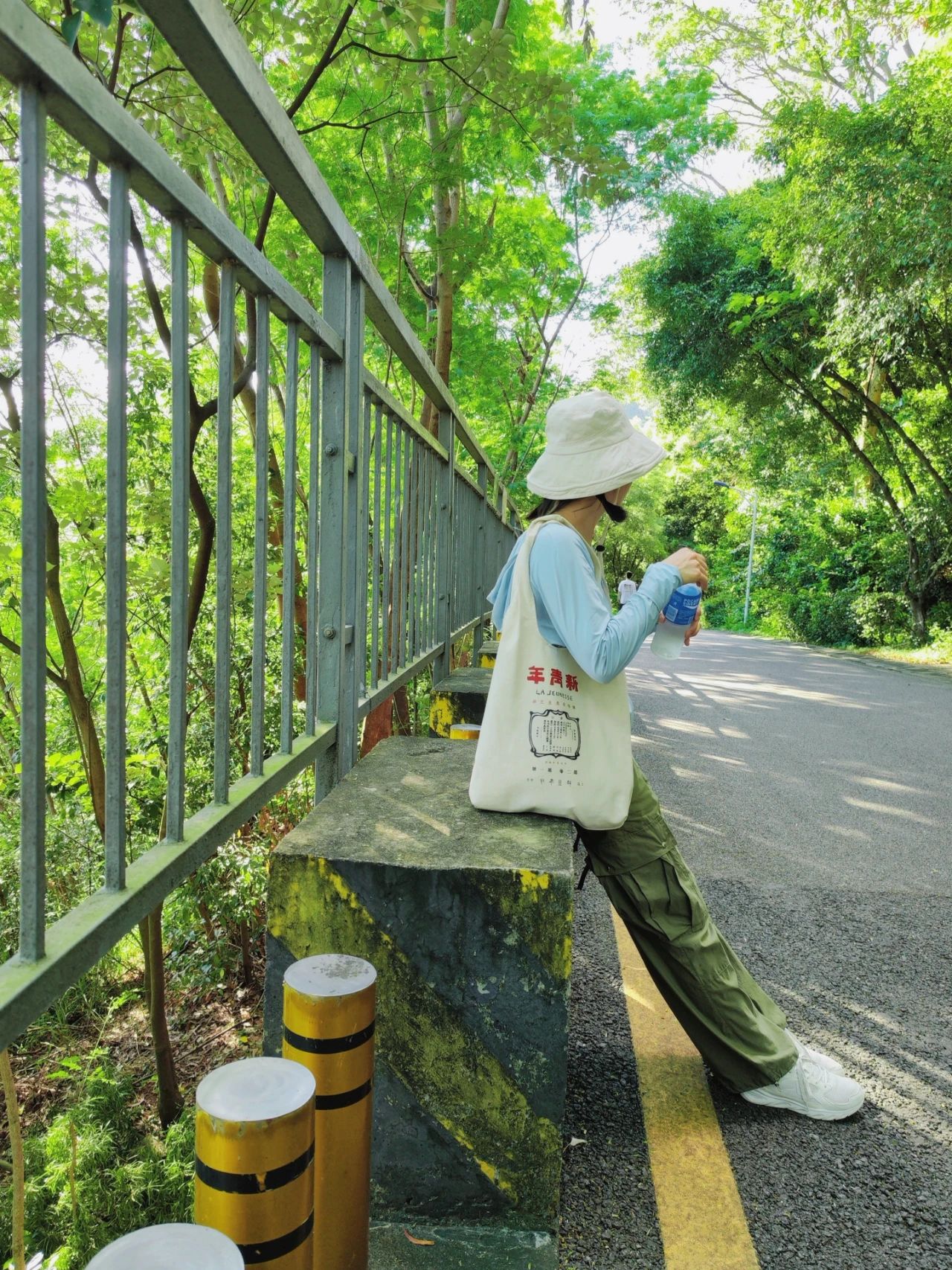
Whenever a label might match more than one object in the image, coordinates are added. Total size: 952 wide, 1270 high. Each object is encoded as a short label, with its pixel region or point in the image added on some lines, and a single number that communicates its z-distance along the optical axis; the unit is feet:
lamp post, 113.48
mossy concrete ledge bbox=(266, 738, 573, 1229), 6.32
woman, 7.88
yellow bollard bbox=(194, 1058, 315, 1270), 3.55
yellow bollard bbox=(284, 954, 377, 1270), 4.55
